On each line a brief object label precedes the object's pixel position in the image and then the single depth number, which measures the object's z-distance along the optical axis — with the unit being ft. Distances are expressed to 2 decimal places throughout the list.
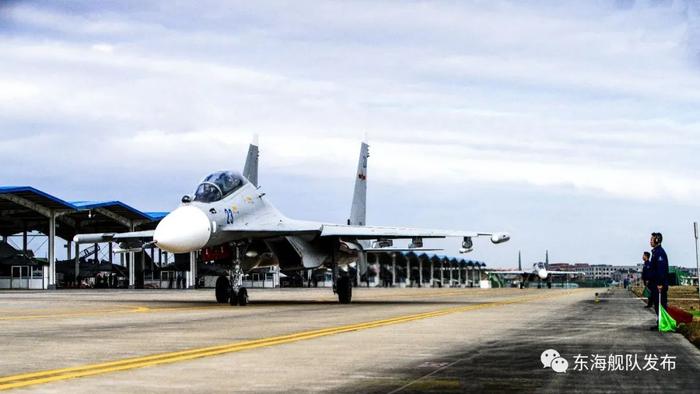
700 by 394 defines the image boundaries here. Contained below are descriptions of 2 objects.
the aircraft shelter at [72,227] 229.86
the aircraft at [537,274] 422.82
